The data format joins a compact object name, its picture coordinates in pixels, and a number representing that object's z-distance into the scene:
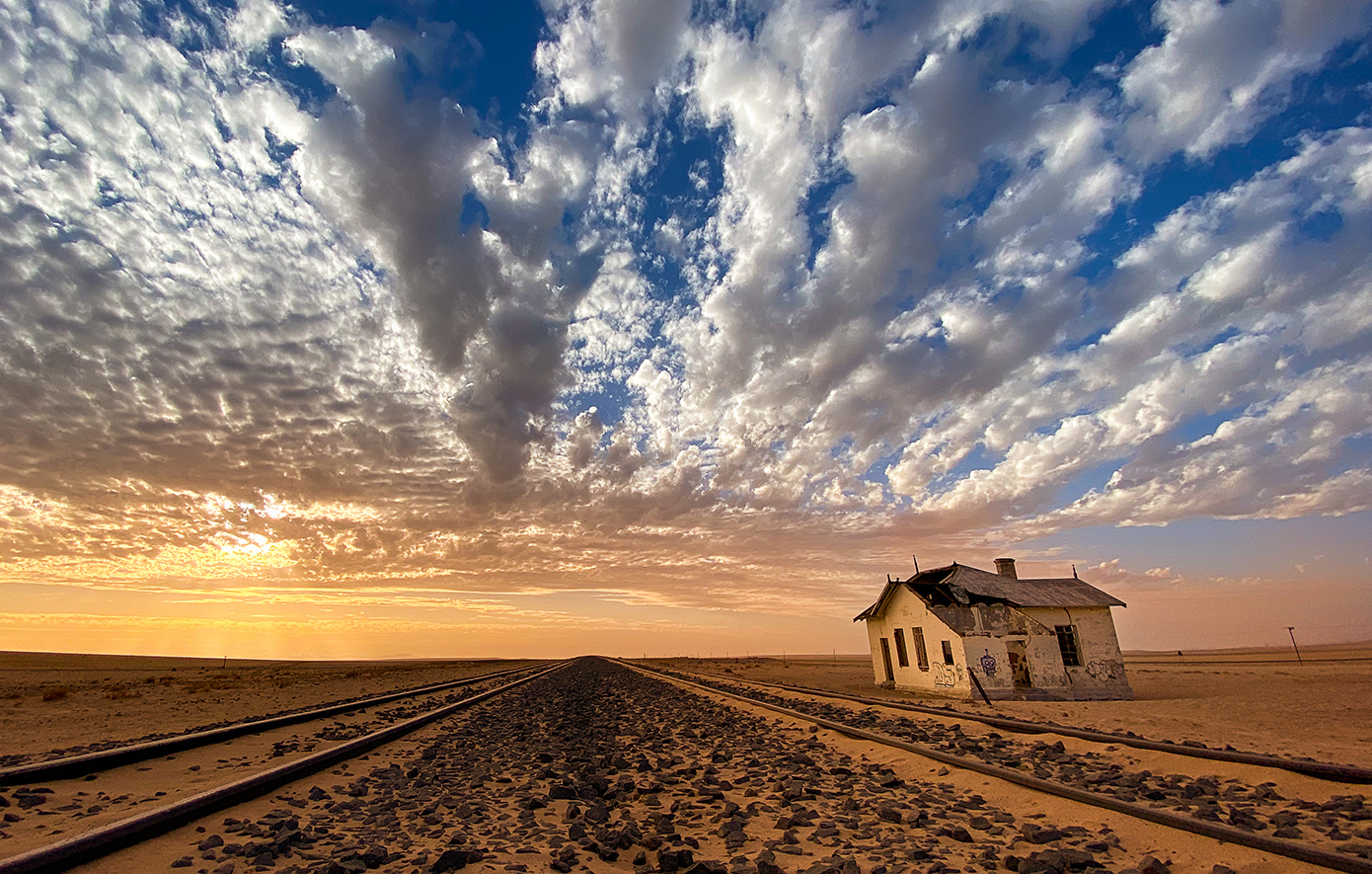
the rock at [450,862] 4.55
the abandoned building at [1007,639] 25.61
